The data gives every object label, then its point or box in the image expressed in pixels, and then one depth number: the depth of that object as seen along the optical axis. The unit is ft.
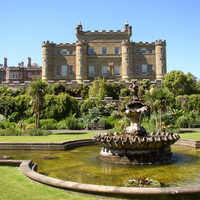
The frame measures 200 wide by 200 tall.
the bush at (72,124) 87.20
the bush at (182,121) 88.79
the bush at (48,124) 87.52
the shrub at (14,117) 106.16
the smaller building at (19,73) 240.94
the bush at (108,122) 90.83
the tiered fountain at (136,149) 34.94
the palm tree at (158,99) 68.90
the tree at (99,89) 134.73
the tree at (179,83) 140.77
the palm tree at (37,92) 76.74
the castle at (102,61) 181.78
